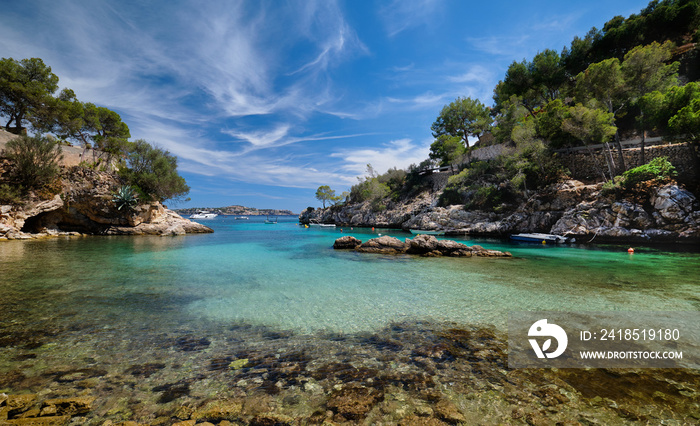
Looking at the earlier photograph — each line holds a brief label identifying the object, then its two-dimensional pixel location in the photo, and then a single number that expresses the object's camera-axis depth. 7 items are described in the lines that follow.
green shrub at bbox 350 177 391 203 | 56.19
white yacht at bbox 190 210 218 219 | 130.00
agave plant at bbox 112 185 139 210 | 27.30
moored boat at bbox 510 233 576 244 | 22.49
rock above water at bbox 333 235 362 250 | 19.81
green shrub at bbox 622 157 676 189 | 19.45
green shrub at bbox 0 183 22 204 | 19.75
